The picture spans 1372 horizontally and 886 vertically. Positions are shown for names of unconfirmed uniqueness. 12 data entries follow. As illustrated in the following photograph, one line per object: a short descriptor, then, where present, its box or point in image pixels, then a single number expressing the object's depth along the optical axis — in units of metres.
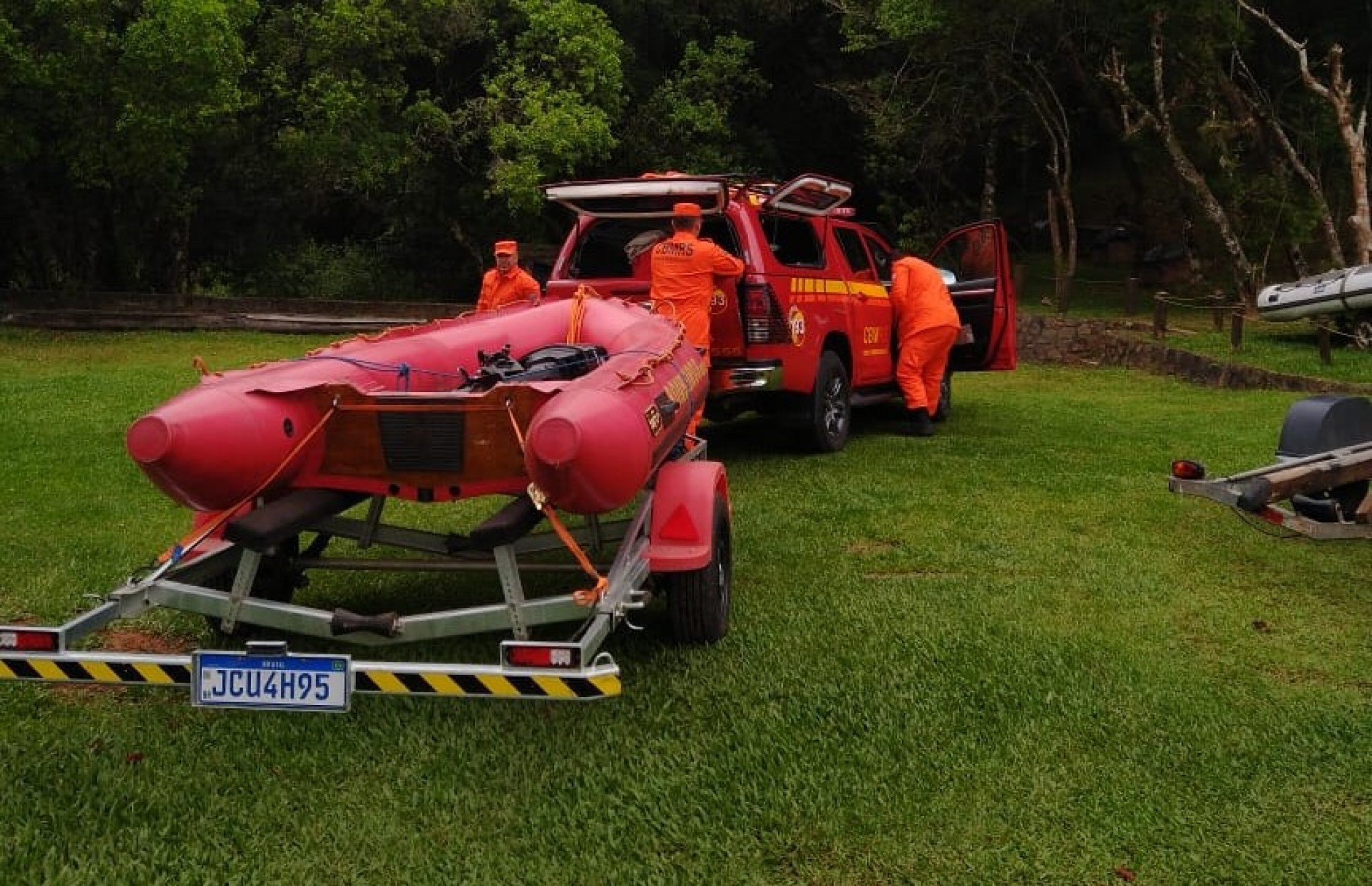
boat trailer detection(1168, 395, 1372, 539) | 5.05
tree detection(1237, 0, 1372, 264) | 18.48
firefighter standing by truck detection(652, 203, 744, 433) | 7.82
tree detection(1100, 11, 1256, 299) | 20.72
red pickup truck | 8.24
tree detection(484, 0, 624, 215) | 22.81
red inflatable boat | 3.76
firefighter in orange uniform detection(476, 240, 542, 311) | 9.80
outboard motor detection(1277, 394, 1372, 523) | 5.82
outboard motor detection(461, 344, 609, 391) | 4.80
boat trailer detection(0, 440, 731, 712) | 3.43
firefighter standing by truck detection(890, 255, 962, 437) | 10.52
